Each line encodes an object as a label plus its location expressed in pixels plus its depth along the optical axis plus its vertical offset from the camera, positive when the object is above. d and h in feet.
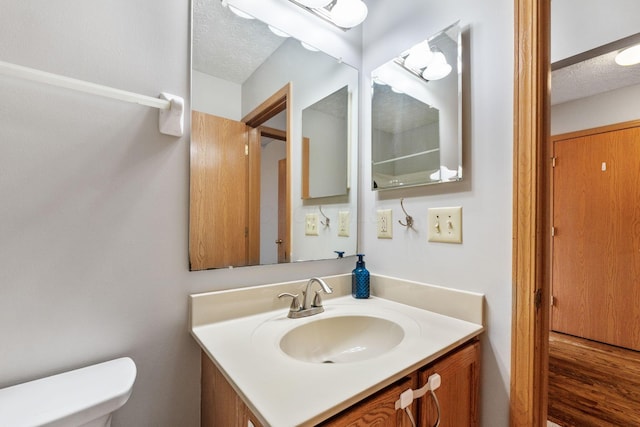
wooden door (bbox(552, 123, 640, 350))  7.38 -0.69
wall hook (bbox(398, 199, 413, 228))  3.52 -0.10
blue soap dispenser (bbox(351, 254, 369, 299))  3.77 -0.98
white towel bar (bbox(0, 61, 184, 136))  1.84 +0.96
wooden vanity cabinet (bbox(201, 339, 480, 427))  1.78 -1.49
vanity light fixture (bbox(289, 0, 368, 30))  3.59 +2.74
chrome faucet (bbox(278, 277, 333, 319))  3.01 -1.09
